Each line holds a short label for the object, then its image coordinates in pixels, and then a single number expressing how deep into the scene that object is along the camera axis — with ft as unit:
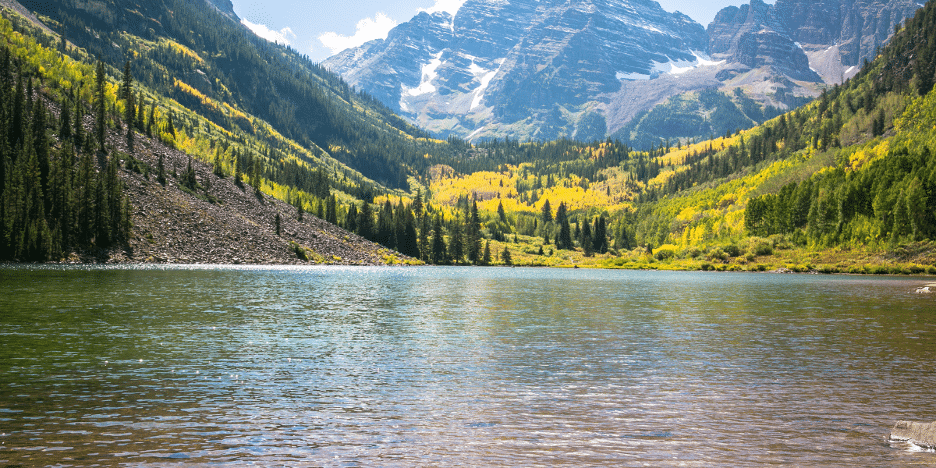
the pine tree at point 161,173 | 532.32
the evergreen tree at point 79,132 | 499.02
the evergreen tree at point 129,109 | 599.57
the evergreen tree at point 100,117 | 514.68
